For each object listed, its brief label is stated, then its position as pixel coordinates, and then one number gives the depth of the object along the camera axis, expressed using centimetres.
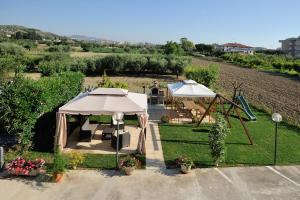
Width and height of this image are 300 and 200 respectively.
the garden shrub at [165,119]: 1050
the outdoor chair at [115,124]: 861
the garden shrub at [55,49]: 4228
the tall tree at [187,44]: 8525
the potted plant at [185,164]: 647
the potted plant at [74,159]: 646
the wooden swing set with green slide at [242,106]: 994
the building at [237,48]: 11062
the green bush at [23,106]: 692
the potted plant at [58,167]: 595
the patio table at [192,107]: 1087
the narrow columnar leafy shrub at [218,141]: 678
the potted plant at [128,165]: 632
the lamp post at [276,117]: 711
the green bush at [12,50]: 2605
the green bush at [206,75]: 1571
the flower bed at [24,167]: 604
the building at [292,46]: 9797
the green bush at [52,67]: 1932
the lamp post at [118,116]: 672
